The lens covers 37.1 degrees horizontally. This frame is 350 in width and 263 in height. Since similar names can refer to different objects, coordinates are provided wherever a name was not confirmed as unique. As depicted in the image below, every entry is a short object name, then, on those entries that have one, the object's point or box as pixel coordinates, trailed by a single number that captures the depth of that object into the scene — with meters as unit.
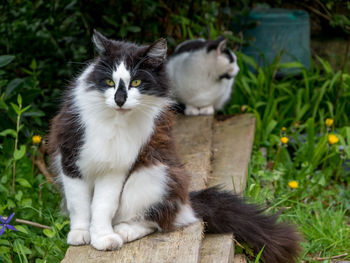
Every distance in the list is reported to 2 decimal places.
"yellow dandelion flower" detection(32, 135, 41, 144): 3.58
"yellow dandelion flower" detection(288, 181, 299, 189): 3.67
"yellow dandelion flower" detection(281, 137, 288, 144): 3.91
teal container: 5.73
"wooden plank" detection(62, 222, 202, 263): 2.49
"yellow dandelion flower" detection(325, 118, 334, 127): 4.32
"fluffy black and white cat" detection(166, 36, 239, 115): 4.94
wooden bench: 2.53
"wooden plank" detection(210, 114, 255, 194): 3.64
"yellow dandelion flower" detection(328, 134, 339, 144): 4.05
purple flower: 2.39
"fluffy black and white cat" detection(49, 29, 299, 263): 2.46
